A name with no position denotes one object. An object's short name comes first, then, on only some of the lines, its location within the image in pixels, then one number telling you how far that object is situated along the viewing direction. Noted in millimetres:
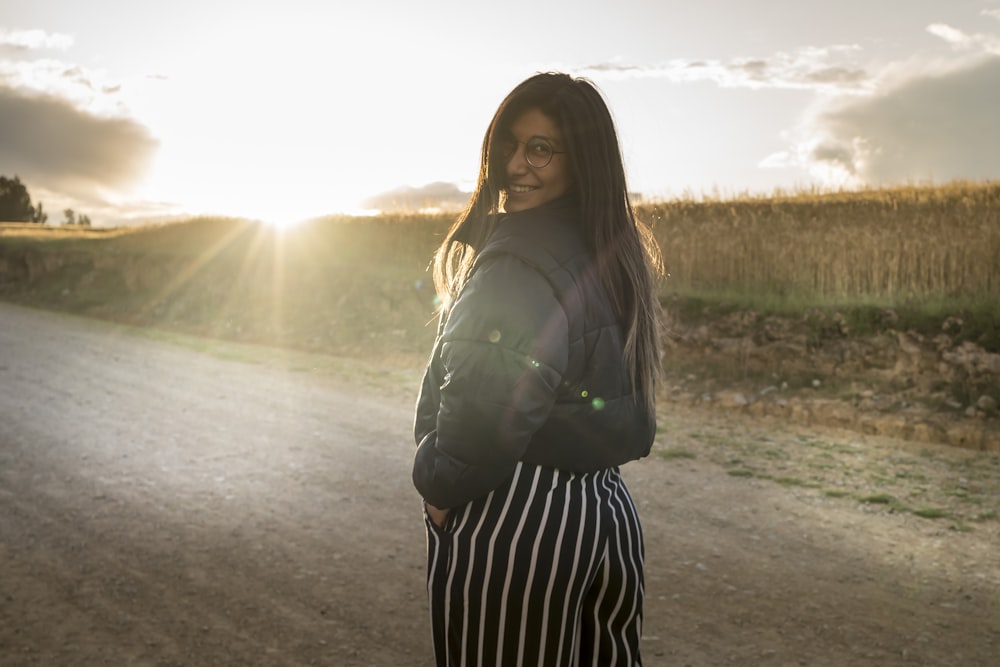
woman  1793
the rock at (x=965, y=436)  8039
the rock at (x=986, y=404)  8609
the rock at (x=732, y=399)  9625
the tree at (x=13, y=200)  82000
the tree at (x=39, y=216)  87188
